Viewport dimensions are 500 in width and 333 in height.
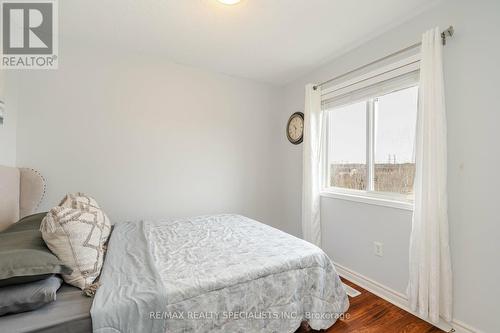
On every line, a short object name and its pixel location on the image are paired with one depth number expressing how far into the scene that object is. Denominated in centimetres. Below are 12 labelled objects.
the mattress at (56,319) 85
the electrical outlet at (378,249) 208
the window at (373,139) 198
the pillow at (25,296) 87
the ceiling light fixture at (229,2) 168
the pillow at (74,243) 110
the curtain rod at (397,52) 162
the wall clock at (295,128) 303
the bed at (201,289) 96
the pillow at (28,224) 147
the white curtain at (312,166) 271
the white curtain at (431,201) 160
